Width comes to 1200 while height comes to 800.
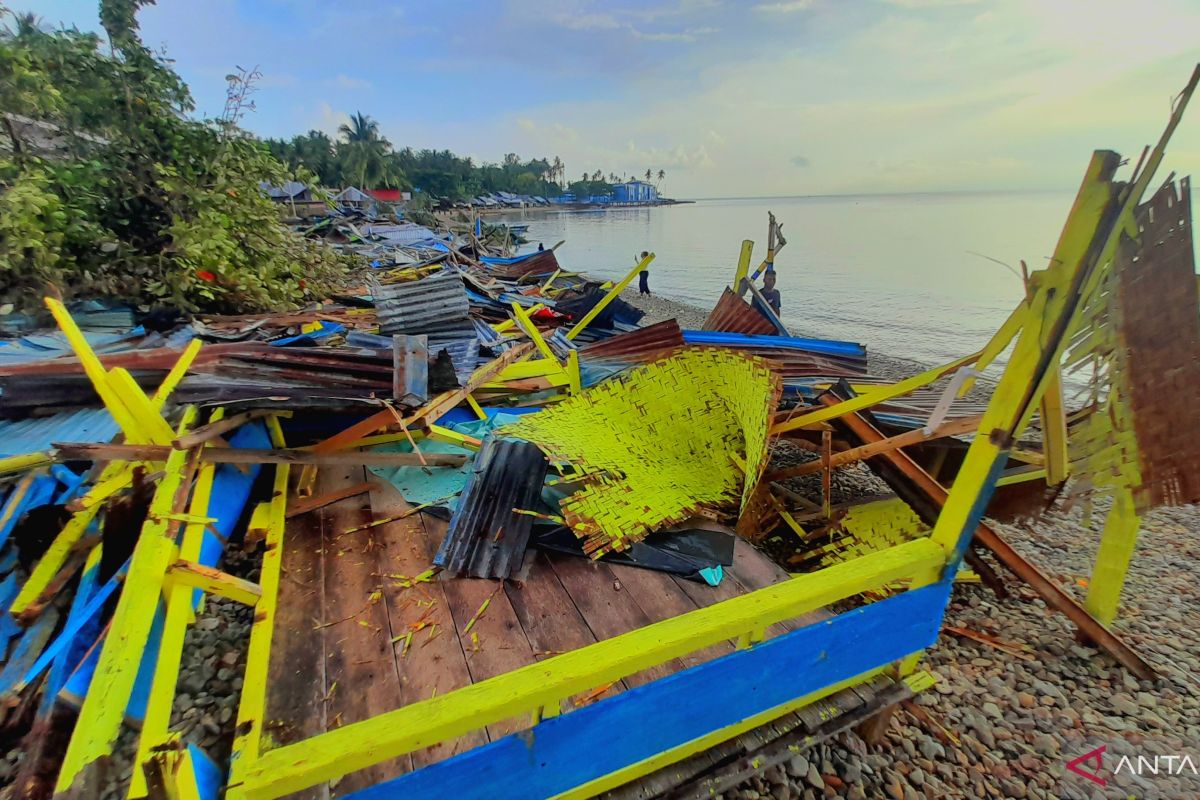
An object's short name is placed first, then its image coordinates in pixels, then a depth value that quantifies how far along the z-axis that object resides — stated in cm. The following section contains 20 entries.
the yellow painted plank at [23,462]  296
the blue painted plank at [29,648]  232
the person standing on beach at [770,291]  1144
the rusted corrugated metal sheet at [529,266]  1736
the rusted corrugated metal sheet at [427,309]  632
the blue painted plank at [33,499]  275
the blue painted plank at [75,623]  229
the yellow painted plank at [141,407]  302
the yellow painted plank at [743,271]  828
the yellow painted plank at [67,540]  259
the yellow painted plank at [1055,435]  180
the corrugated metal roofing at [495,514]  308
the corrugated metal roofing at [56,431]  325
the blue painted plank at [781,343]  542
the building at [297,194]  3376
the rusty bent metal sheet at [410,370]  367
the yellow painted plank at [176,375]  328
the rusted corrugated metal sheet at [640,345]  475
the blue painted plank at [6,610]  246
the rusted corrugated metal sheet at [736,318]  663
